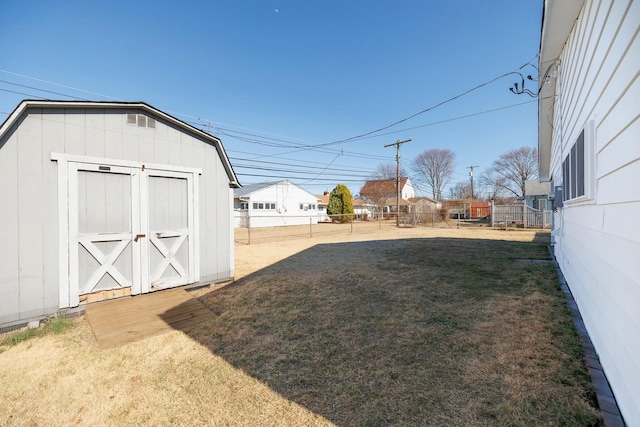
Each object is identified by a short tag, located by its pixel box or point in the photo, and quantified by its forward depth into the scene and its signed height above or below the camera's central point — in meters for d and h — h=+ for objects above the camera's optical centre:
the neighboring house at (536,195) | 19.50 +1.24
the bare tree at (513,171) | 34.84 +5.70
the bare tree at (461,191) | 43.53 +3.47
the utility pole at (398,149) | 19.77 +4.93
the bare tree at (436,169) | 40.69 +6.89
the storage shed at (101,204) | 3.26 +0.12
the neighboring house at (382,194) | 37.31 +2.59
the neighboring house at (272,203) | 24.20 +0.92
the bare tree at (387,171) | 41.72 +6.64
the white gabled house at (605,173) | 1.51 +0.31
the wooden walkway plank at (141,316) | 3.10 -1.47
